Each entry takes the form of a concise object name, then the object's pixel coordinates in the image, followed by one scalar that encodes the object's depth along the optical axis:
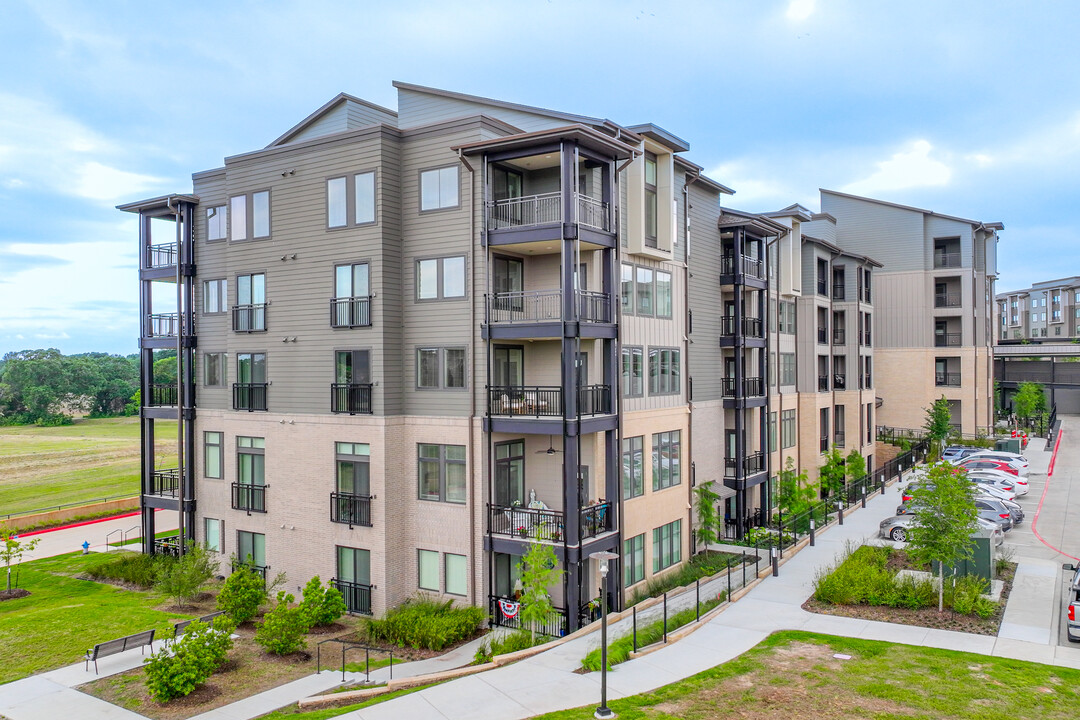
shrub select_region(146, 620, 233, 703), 15.97
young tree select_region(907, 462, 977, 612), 20.17
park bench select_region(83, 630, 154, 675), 18.06
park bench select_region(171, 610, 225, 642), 19.54
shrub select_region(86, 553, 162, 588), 26.83
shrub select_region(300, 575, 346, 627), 21.05
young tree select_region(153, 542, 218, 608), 23.34
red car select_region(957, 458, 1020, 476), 40.66
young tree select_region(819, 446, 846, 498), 39.31
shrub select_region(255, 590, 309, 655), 18.92
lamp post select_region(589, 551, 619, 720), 13.60
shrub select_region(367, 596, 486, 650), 19.81
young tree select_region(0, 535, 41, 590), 26.39
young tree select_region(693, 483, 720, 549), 28.39
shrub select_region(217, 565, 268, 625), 21.41
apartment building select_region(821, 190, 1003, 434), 54.66
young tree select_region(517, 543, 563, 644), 18.31
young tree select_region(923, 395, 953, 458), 49.91
